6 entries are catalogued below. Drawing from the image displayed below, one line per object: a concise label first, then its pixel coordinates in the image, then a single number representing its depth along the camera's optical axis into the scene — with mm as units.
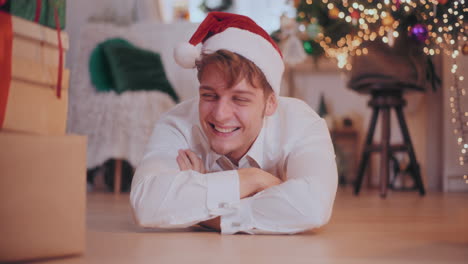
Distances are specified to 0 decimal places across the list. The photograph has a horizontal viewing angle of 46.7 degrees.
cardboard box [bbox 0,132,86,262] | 839
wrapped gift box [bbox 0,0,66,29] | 880
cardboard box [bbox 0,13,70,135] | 883
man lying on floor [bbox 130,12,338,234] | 1274
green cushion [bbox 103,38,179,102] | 3047
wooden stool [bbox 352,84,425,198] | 2896
